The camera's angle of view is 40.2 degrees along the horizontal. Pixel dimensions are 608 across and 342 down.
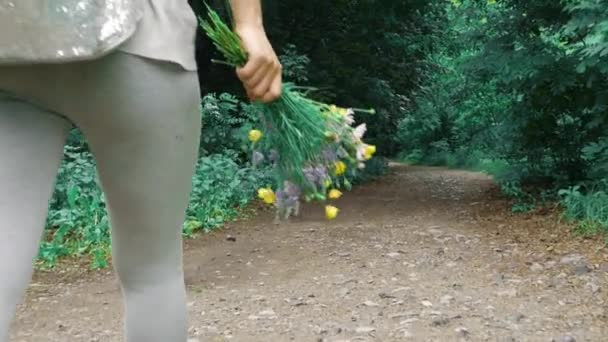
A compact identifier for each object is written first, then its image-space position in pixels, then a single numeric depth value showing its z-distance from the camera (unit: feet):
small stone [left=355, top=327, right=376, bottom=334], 12.42
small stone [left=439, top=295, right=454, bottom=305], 14.17
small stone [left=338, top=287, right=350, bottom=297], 15.06
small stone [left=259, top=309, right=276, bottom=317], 13.75
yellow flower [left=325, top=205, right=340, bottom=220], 5.52
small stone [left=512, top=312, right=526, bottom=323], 12.91
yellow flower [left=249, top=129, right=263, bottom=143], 5.46
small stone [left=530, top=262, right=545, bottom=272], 17.20
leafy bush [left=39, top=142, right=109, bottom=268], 19.15
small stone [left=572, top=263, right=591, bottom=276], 16.69
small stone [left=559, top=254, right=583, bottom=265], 17.69
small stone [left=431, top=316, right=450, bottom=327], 12.61
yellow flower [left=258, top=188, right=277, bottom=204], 5.57
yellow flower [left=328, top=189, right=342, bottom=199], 5.53
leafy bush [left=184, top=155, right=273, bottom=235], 23.66
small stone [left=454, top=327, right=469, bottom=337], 12.03
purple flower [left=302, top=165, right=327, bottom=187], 5.50
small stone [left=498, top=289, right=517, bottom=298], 14.79
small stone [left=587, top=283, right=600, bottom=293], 15.04
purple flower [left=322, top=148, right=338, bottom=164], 5.51
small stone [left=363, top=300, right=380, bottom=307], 14.16
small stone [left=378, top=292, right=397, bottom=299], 14.78
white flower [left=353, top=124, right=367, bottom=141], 5.52
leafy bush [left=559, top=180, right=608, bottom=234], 21.50
